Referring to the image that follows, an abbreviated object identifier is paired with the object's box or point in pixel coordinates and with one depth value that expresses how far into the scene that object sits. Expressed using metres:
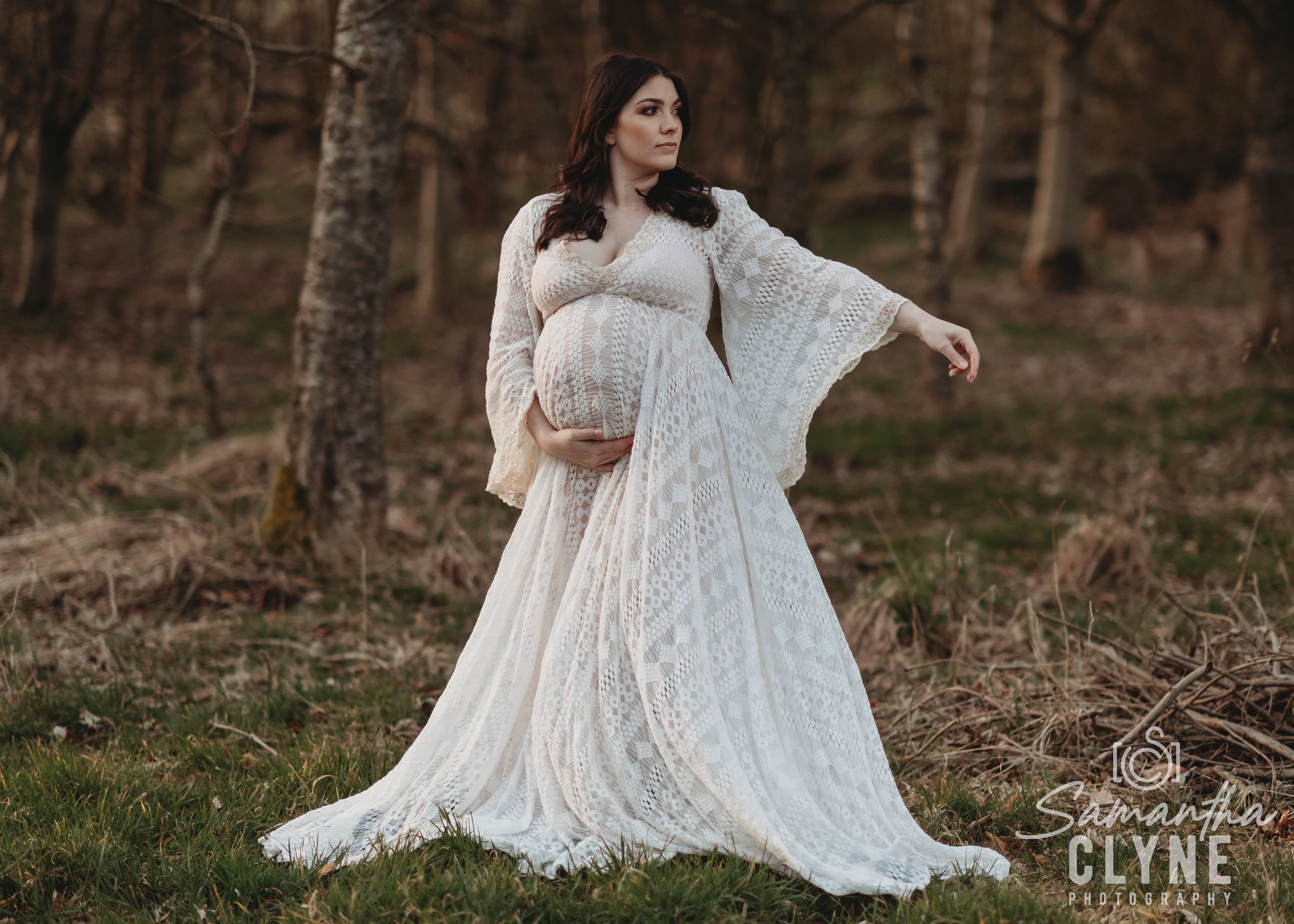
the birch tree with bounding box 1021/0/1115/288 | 15.12
